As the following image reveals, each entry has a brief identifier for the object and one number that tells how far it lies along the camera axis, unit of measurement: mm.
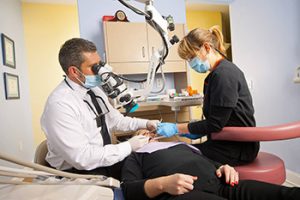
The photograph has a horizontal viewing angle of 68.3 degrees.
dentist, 963
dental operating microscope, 972
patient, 707
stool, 946
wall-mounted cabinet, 2357
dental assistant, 1048
